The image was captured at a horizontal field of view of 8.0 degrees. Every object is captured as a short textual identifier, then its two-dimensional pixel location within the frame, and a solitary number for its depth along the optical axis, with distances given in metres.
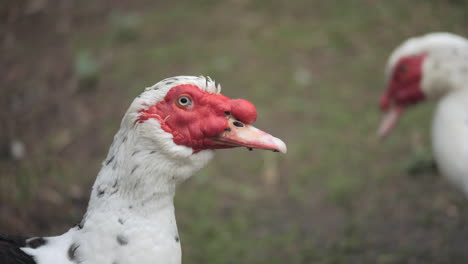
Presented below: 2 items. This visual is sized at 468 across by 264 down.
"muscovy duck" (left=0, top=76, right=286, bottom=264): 2.88
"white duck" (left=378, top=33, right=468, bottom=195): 3.13
